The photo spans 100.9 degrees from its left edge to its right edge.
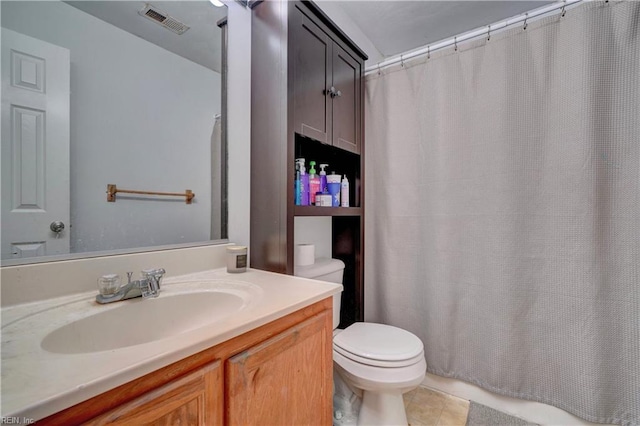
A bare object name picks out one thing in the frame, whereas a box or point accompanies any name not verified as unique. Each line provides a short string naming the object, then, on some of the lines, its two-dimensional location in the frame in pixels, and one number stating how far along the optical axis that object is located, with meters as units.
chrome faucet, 0.72
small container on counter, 1.04
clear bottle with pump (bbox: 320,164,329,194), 1.40
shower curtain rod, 1.17
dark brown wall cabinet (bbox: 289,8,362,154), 1.12
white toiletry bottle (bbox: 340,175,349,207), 1.49
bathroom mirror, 0.70
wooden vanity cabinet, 0.43
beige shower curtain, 1.09
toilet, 1.08
